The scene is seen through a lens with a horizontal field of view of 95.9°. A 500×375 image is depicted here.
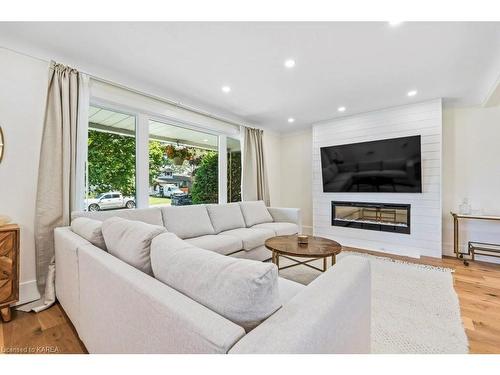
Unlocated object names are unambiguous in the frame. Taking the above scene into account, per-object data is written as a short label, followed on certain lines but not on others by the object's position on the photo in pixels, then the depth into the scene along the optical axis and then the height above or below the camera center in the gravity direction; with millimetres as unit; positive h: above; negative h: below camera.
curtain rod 2169 +1213
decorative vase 3250 -302
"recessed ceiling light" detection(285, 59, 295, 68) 2309 +1293
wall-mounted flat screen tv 3436 +344
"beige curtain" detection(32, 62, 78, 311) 2105 +209
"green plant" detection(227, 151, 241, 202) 4355 +223
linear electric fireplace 3645 -505
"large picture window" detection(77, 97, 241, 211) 2684 +408
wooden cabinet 1728 -618
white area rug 1519 -1047
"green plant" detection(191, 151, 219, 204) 3830 +120
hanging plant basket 3469 +548
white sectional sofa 610 -384
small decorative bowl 2457 -571
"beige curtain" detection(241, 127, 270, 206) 4312 +366
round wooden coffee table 2125 -614
